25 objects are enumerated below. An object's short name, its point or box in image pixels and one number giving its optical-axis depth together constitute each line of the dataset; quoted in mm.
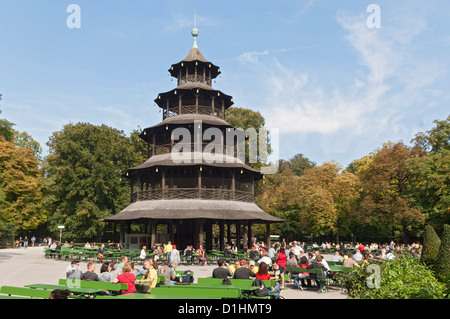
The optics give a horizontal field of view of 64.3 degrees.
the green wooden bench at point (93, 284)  9938
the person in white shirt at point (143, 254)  24456
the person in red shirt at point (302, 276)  15236
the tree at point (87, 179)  45281
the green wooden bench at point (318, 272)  14172
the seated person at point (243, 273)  12047
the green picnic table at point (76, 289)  9797
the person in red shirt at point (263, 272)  11594
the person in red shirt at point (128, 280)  10102
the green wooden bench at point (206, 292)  8953
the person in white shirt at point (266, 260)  16266
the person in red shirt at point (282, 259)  16297
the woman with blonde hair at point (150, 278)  11021
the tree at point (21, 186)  41344
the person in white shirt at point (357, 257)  18000
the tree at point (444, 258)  14297
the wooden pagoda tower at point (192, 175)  29734
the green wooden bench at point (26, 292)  8922
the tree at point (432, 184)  34000
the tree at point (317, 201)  48188
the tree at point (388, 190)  39094
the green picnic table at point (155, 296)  8567
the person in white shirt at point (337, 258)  18331
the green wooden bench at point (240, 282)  11242
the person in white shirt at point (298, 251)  20547
